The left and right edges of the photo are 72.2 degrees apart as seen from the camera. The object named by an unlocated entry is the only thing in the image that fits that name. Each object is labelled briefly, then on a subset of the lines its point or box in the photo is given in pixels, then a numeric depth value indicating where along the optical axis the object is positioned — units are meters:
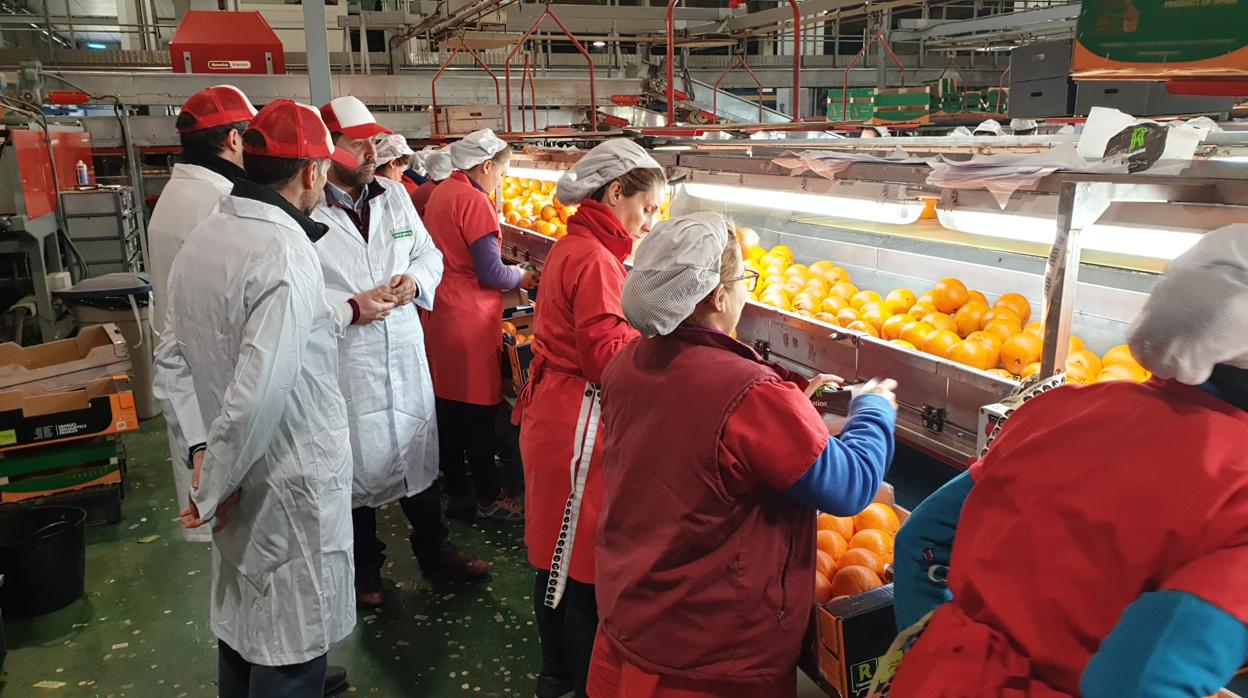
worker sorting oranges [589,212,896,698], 1.80
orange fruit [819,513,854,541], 2.55
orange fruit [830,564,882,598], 2.24
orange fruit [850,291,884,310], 3.55
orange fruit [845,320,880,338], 3.19
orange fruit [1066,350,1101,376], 2.43
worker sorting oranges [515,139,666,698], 2.92
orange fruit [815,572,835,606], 2.27
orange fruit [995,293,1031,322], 3.02
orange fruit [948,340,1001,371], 2.70
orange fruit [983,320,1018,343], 2.81
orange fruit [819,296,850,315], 3.53
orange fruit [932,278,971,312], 3.22
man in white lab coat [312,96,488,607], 3.67
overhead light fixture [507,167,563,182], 5.99
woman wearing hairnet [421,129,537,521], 4.69
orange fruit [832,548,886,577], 2.32
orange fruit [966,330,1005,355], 2.75
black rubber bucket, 4.00
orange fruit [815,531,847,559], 2.43
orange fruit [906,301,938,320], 3.22
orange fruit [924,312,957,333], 3.04
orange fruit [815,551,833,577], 2.35
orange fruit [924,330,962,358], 2.80
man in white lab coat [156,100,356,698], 2.37
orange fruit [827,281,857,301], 3.71
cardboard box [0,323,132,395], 5.15
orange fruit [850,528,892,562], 2.41
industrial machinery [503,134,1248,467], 1.88
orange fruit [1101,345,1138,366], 2.44
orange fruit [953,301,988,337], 3.03
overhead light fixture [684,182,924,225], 2.69
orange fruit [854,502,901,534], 2.55
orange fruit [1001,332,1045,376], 2.67
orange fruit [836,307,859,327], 3.33
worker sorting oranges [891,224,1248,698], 1.10
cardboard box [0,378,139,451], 4.82
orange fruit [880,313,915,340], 3.10
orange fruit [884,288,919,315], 3.38
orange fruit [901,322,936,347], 2.93
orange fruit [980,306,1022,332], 2.93
